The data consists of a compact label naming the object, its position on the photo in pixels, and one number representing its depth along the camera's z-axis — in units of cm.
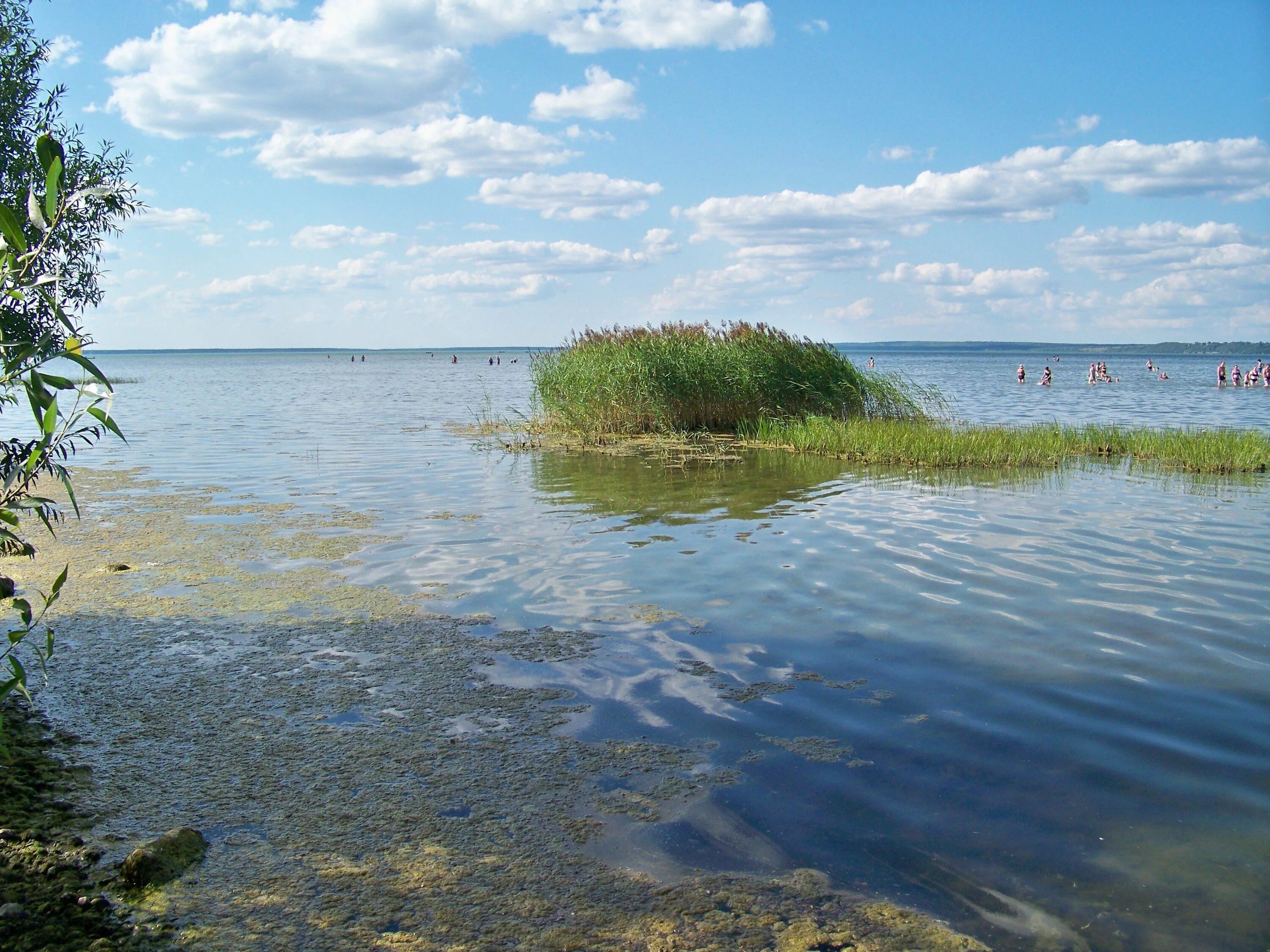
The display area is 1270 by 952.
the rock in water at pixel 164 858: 381
